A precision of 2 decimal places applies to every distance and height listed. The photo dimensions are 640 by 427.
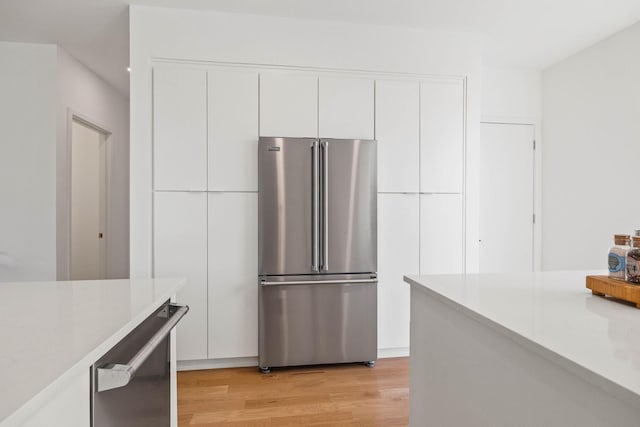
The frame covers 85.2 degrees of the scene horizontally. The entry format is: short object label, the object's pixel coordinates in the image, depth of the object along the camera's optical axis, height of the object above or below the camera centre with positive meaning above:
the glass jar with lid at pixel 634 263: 1.04 -0.15
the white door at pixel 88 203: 3.85 +0.09
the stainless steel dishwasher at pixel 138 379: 0.78 -0.46
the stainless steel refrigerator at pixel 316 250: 2.56 -0.29
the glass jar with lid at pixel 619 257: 1.10 -0.14
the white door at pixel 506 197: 3.61 +0.16
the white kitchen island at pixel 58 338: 0.56 -0.28
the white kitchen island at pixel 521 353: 0.67 -0.34
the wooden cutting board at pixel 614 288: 1.03 -0.24
